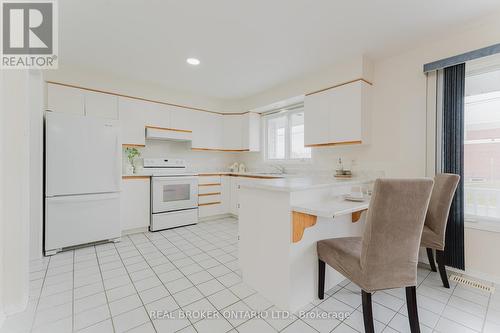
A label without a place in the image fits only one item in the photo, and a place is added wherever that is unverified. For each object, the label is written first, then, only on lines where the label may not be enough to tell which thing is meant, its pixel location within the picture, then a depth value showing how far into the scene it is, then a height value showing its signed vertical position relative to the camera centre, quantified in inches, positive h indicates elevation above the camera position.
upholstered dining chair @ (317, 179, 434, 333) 47.5 -16.7
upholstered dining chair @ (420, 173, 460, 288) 74.8 -17.6
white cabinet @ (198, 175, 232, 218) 156.6 -21.9
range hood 141.2 +21.0
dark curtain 81.9 +6.7
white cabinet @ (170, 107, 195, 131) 152.9 +33.5
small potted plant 139.3 +5.2
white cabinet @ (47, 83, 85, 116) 112.6 +34.2
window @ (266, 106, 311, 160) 153.6 +22.0
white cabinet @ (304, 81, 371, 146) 104.0 +25.7
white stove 134.1 -18.5
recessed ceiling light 109.5 +52.4
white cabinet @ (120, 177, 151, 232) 125.0 -21.9
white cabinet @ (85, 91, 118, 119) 122.5 +34.0
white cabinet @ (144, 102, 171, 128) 142.0 +33.1
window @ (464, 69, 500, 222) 78.5 +7.2
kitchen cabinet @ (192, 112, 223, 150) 163.6 +26.6
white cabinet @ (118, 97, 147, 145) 132.6 +27.8
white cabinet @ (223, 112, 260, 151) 170.2 +26.6
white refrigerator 100.1 -7.3
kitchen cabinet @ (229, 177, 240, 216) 163.3 -22.6
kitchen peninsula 62.2 -21.1
